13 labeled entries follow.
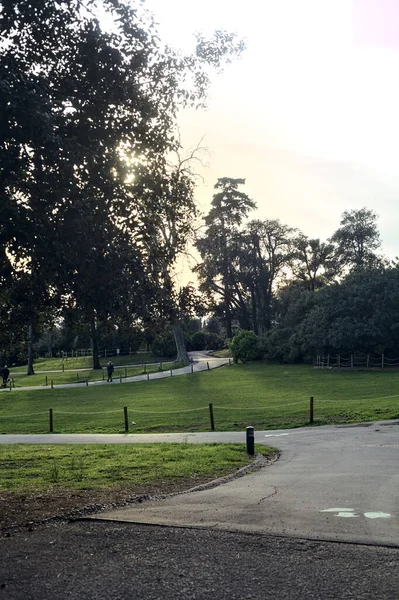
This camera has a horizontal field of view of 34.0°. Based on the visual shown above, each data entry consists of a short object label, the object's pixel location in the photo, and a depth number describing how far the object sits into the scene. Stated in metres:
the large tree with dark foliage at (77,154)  8.24
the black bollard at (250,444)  14.88
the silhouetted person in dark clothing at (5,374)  51.09
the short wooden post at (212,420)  23.19
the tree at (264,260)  76.75
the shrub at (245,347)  62.65
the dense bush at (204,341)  94.44
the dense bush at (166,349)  76.69
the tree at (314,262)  81.81
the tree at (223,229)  68.81
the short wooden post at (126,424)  24.50
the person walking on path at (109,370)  52.19
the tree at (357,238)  81.38
